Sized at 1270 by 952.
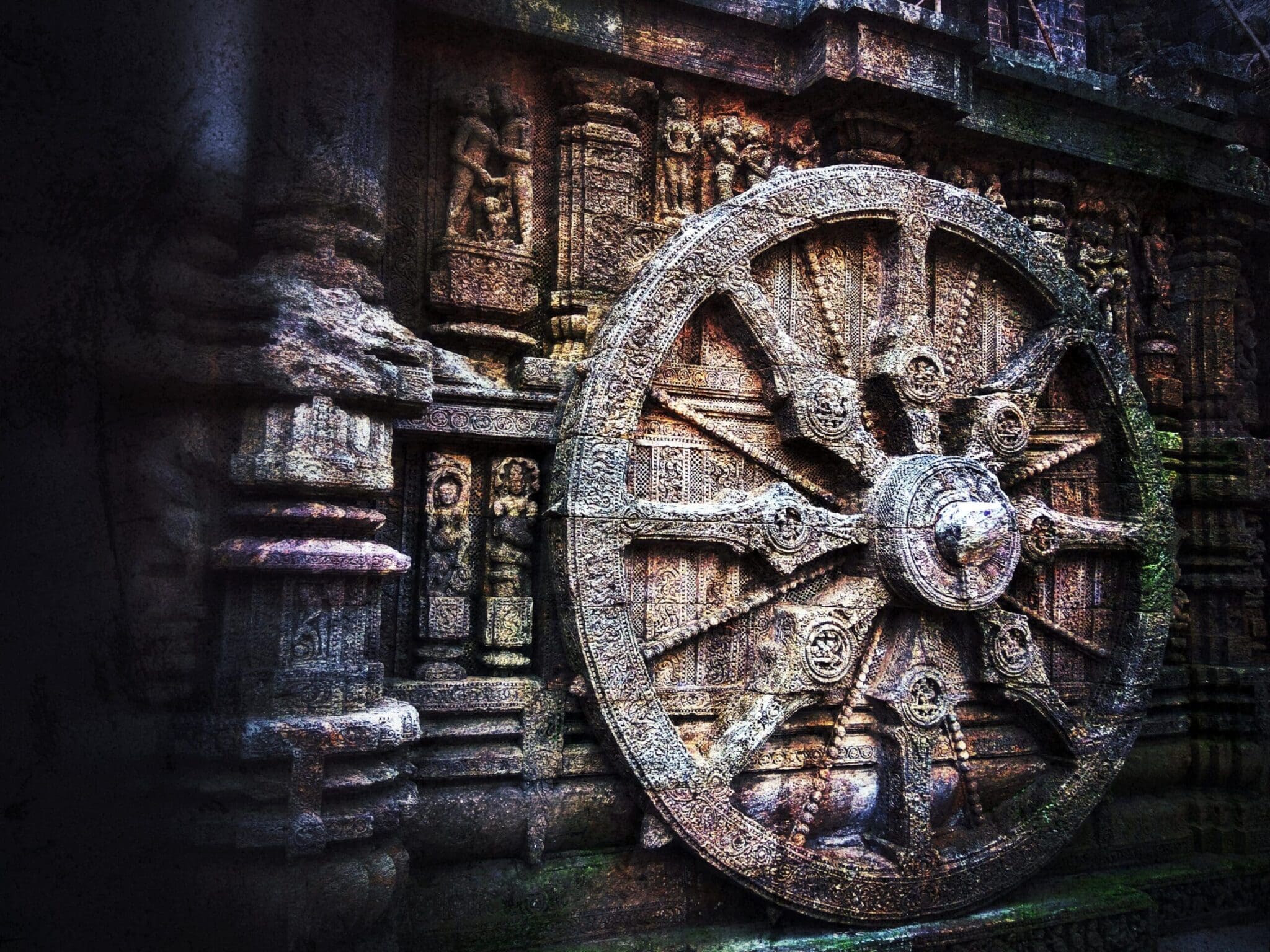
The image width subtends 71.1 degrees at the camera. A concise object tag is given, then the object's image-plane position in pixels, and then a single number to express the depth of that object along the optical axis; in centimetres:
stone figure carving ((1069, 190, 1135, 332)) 476
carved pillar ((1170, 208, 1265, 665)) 489
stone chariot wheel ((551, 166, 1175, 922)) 338
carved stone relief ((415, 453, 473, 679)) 331
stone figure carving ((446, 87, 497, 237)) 353
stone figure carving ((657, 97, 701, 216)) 390
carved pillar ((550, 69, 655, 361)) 365
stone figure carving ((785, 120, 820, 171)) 418
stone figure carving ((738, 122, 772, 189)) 405
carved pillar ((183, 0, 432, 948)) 259
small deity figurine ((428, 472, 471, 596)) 336
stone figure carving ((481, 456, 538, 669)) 340
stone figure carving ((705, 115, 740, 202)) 399
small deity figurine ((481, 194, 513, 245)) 359
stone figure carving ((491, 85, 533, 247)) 362
